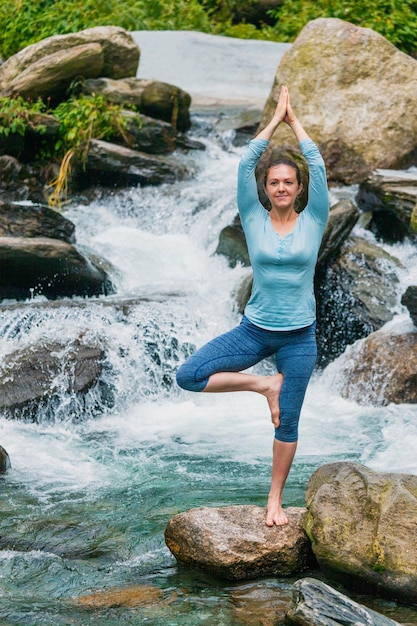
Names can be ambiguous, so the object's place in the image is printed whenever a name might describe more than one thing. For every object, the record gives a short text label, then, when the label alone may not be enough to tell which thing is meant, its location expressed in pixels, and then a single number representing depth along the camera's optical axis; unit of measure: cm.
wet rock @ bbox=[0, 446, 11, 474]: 654
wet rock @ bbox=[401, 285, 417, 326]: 864
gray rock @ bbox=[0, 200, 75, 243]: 1013
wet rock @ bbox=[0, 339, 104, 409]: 811
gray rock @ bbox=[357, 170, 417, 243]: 1048
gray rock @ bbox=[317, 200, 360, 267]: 974
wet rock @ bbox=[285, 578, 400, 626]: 396
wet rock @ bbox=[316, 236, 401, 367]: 959
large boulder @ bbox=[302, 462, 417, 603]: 450
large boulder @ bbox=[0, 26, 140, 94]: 1426
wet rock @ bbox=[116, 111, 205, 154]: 1335
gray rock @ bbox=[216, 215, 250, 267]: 1067
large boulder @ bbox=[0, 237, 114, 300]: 941
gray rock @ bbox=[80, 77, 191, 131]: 1383
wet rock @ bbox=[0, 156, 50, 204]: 1262
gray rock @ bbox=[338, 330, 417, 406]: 856
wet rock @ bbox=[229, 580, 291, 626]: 430
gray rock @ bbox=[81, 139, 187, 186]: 1266
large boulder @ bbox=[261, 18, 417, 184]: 1224
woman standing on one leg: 454
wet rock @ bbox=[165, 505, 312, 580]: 470
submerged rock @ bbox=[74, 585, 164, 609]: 445
